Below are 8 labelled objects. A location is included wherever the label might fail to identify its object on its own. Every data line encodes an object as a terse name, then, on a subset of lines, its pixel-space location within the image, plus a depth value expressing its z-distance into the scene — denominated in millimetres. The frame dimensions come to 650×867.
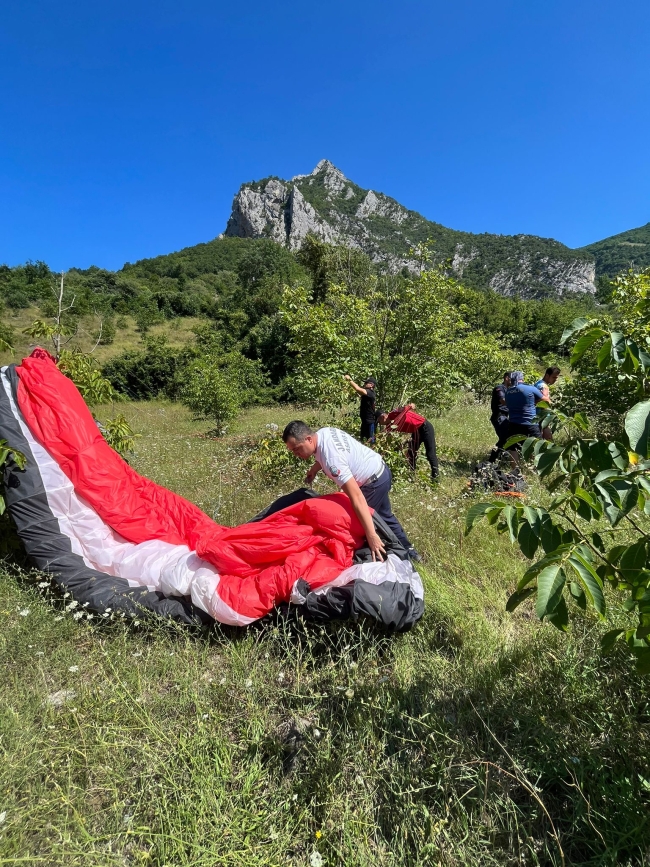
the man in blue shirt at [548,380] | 5841
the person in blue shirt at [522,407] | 5266
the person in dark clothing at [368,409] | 6180
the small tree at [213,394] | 12523
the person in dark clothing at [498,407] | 6656
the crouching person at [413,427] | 5719
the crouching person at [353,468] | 2691
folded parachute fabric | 2471
